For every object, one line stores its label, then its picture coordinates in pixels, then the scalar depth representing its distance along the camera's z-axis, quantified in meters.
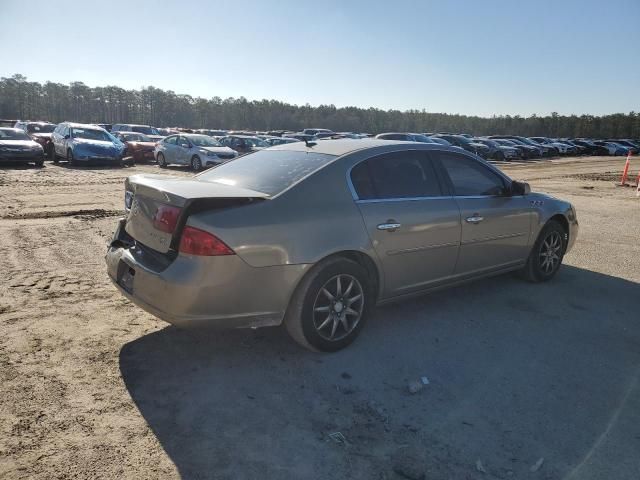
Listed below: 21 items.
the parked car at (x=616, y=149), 46.97
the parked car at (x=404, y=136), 21.67
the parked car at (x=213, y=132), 35.09
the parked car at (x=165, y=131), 33.78
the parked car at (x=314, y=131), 38.02
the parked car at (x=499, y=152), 34.55
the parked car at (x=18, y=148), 17.64
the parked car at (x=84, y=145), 19.08
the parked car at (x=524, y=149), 37.52
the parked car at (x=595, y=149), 47.41
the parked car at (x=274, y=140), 26.44
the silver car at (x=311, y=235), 3.28
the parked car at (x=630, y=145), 48.72
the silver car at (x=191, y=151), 20.67
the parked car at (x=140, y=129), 31.88
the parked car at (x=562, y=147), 43.47
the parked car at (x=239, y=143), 24.88
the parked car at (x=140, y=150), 23.66
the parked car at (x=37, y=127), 25.20
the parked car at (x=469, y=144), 31.57
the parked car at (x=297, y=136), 32.15
